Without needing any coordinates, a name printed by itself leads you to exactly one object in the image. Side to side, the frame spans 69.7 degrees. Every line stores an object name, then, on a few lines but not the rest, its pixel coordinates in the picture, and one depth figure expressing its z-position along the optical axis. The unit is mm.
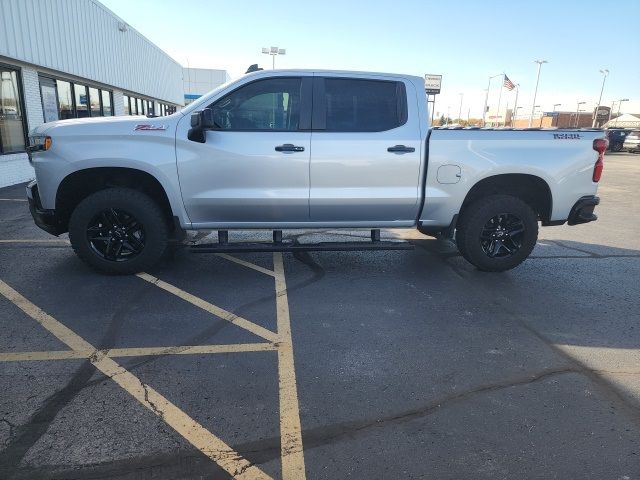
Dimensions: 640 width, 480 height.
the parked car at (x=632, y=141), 32750
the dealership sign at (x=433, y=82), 22203
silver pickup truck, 4633
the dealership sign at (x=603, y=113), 71562
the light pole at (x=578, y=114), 85262
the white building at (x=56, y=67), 10773
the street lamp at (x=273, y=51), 29656
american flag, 30938
